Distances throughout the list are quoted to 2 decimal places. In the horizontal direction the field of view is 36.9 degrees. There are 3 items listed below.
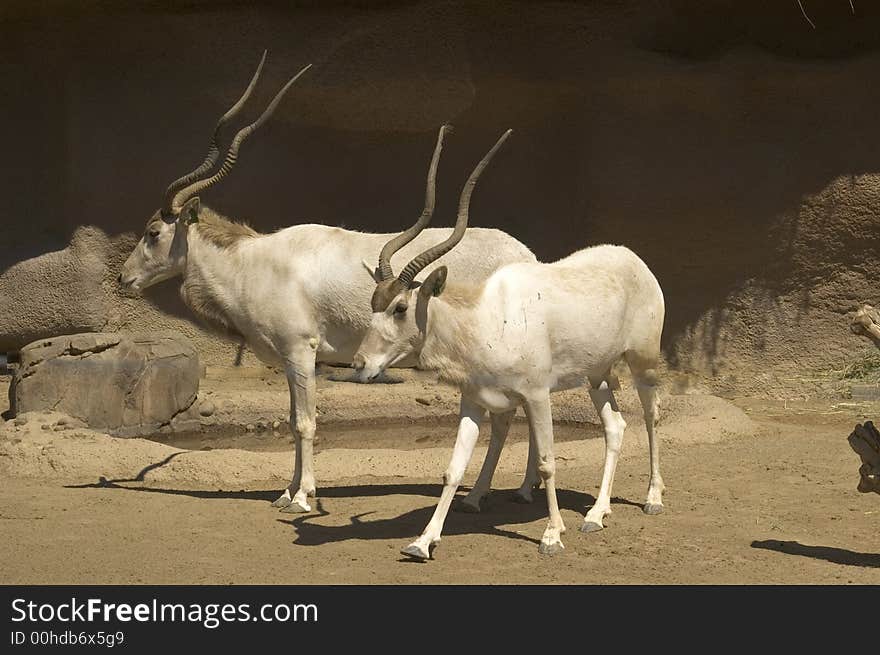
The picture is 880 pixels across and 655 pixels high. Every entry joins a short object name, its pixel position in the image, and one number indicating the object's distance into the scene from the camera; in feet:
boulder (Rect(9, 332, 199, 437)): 32.30
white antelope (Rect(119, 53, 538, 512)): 26.48
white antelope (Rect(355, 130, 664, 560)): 21.47
